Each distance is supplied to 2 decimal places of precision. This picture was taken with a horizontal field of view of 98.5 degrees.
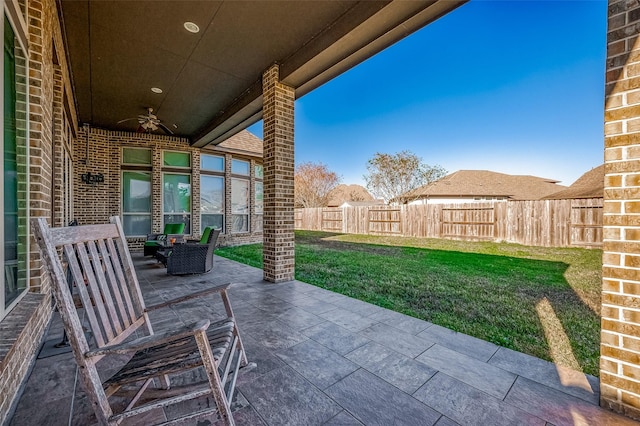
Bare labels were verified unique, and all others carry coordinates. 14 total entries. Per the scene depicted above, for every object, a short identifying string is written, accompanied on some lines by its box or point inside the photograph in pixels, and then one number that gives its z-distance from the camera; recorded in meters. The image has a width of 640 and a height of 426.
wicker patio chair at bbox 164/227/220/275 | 4.86
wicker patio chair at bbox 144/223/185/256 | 6.51
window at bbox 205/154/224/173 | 9.03
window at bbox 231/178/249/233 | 9.72
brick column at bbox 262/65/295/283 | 4.26
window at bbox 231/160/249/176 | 9.74
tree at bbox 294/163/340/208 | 27.14
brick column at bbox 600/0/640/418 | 1.44
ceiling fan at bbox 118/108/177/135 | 5.67
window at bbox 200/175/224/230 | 9.01
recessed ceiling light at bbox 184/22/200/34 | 3.40
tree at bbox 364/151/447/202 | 19.11
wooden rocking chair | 1.10
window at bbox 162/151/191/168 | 8.42
